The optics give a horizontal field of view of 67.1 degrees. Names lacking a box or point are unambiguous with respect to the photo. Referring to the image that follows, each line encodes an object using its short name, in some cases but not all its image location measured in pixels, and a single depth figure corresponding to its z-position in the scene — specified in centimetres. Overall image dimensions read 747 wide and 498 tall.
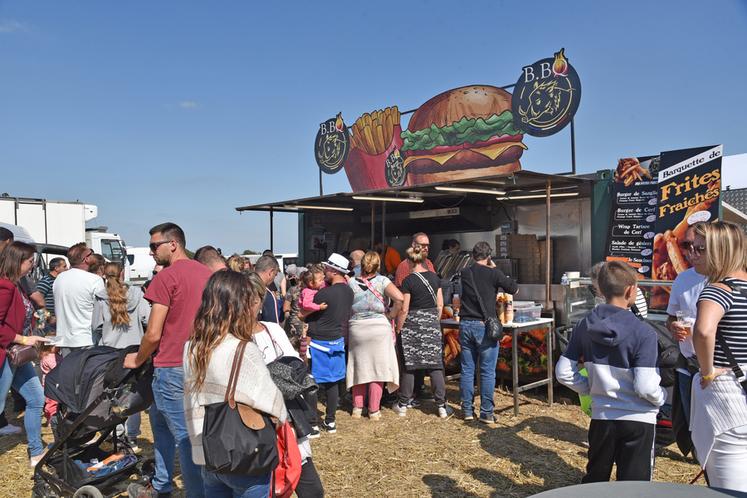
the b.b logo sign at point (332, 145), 1335
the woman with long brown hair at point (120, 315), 489
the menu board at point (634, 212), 722
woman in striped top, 240
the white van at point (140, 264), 2538
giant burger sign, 917
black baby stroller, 351
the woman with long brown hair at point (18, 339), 420
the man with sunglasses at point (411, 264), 616
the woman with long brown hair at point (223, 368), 234
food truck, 704
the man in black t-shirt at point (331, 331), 567
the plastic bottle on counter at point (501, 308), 615
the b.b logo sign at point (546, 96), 889
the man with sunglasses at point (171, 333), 334
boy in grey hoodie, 290
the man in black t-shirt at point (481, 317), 578
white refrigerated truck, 1752
